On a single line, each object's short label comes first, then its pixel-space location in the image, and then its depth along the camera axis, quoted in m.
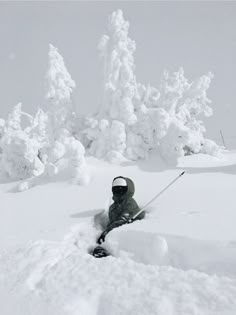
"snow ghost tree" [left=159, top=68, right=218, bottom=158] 13.80
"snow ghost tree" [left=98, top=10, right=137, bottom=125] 16.83
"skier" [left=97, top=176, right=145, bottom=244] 5.80
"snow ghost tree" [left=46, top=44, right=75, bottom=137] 17.41
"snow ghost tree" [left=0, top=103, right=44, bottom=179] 15.22
